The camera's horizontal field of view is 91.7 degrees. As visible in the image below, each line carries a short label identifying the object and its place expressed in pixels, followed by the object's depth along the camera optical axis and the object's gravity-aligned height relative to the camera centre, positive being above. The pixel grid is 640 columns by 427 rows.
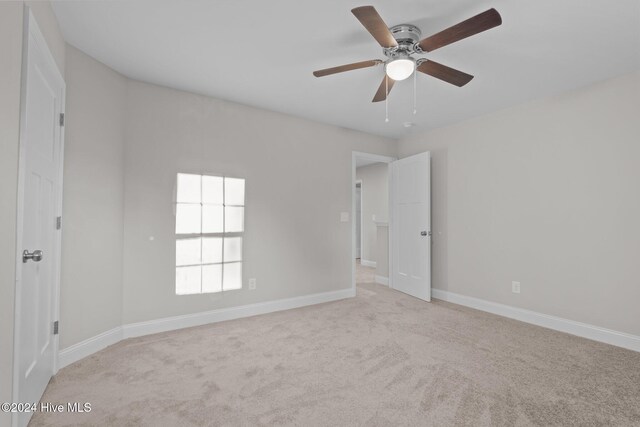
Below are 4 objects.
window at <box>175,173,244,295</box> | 3.19 -0.14
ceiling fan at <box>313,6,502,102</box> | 1.63 +1.08
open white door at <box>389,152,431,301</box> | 4.22 -0.07
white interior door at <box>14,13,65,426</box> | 1.54 +0.01
